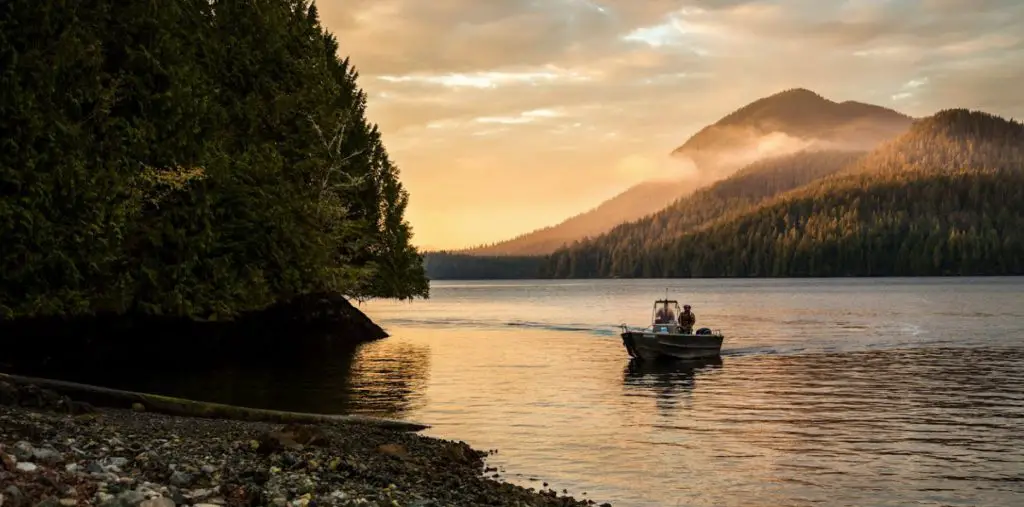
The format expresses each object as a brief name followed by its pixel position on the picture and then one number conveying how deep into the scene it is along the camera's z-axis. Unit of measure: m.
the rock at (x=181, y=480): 13.78
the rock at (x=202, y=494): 12.99
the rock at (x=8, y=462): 12.24
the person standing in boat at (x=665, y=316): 57.81
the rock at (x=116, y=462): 14.33
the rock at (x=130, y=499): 11.50
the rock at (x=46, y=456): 13.63
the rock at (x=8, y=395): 22.23
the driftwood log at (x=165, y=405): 25.95
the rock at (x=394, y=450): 21.35
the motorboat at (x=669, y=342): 55.22
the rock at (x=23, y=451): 13.31
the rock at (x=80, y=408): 22.72
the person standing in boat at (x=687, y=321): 56.78
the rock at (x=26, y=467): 12.31
